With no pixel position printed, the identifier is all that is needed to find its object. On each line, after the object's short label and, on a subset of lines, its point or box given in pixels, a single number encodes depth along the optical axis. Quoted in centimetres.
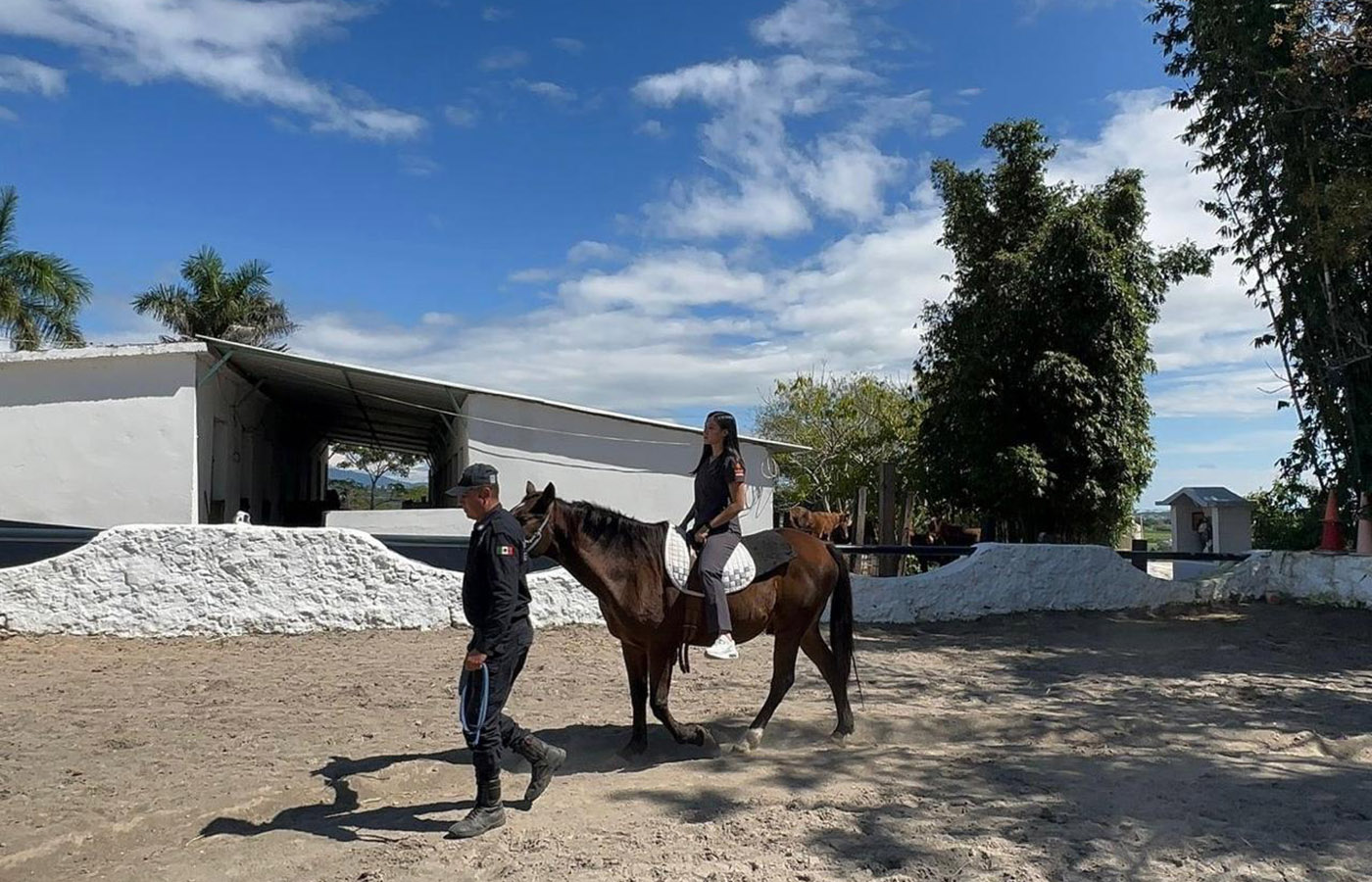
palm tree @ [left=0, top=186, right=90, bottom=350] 3259
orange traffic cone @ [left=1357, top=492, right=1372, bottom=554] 1380
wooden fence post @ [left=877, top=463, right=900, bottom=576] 1537
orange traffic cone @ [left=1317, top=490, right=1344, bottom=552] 1430
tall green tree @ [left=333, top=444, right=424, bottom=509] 4909
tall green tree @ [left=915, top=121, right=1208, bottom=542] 1653
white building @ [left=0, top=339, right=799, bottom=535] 1413
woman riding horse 614
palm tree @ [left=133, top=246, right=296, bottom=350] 3512
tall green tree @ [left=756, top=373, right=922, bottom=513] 3491
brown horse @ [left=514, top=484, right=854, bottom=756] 591
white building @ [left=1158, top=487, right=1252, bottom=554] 1812
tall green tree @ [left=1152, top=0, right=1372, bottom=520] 1175
